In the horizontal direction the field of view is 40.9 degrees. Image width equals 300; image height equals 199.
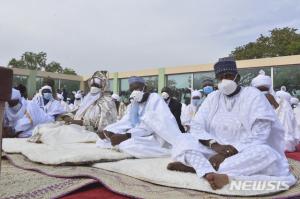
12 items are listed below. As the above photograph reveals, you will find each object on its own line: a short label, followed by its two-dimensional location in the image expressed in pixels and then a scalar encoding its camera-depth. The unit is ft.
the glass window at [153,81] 69.18
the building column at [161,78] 68.08
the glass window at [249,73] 53.49
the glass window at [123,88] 72.71
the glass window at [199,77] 60.29
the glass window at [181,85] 60.70
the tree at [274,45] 82.07
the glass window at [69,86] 79.12
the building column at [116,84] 76.64
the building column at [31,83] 71.31
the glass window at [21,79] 69.62
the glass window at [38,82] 72.84
